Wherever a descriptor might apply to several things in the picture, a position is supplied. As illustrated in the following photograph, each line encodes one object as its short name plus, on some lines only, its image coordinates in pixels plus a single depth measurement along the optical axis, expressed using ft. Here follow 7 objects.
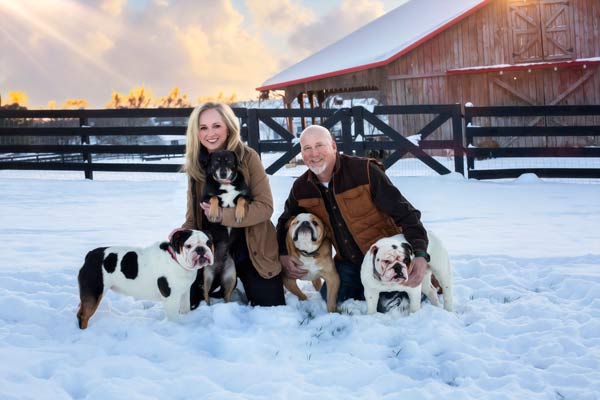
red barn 61.26
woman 14.93
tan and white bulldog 14.57
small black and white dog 14.67
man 14.30
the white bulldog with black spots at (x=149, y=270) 13.25
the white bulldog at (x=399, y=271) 13.10
